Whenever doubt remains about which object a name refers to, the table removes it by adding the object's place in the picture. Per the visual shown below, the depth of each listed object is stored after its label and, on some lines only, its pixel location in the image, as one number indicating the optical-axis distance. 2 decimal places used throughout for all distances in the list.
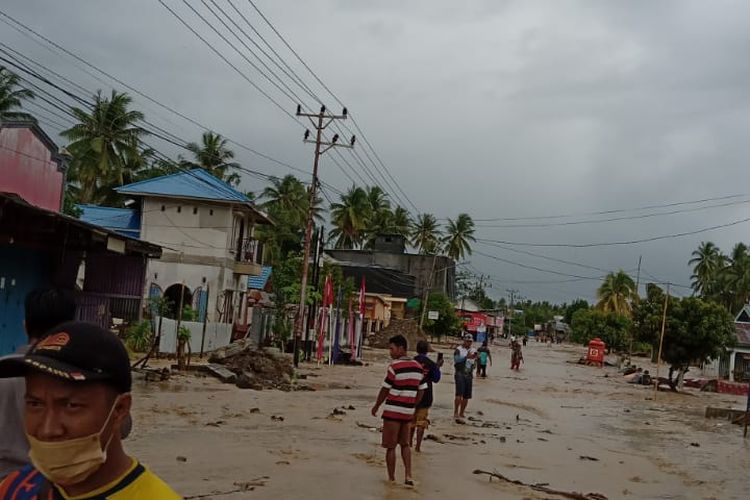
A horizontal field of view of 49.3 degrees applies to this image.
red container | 61.23
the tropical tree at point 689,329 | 34.78
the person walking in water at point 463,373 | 16.44
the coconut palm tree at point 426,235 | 85.94
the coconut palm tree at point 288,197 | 67.72
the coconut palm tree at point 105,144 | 42.38
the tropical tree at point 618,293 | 99.69
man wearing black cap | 2.14
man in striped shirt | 9.68
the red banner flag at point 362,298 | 34.06
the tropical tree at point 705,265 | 92.50
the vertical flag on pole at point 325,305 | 30.38
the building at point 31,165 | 19.16
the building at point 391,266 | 73.19
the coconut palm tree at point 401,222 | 86.25
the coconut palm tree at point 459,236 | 86.06
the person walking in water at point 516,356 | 43.00
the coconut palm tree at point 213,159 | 52.16
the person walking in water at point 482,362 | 34.34
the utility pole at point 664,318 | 31.32
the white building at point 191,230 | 35.75
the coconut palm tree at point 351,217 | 78.19
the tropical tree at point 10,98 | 33.22
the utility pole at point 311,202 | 29.95
